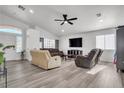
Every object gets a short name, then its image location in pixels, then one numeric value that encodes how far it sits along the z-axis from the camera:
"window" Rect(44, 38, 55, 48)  6.95
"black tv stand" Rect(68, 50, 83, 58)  6.27
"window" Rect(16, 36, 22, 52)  5.59
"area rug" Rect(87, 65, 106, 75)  2.97
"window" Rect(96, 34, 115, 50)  4.87
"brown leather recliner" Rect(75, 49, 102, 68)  3.39
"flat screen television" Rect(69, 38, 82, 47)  6.30
